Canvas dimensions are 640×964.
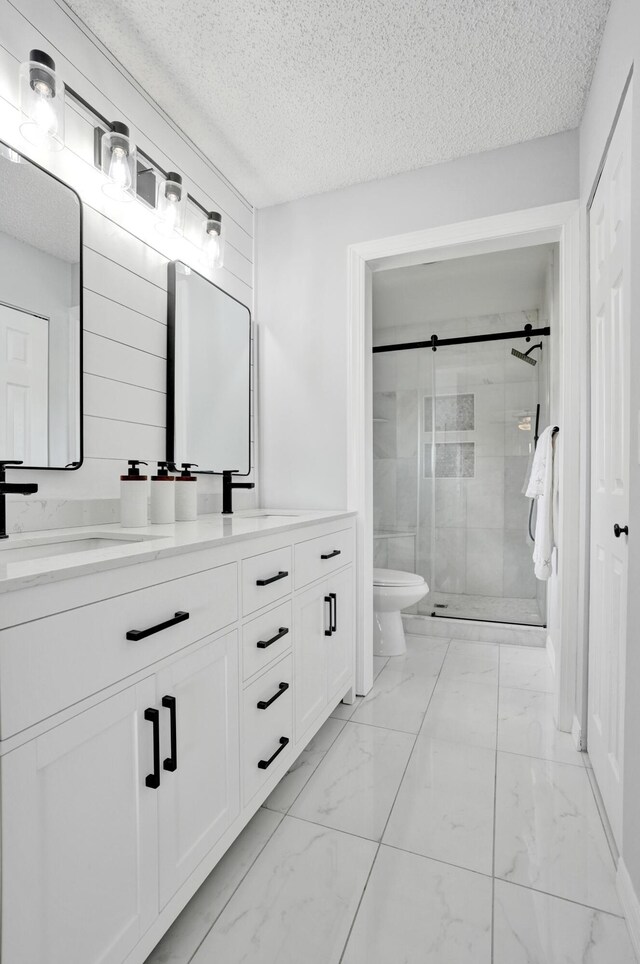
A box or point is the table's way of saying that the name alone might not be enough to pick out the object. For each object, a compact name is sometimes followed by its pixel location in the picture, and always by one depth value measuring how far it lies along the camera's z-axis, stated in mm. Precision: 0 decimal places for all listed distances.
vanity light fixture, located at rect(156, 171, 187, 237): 1832
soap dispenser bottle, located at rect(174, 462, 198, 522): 1729
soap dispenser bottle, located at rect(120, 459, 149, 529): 1492
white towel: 2279
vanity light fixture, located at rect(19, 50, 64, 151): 1276
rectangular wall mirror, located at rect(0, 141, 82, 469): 1285
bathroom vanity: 727
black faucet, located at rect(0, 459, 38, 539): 1094
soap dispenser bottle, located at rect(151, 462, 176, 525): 1604
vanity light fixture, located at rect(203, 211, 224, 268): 2104
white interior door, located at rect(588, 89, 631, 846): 1354
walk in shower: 3711
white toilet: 2854
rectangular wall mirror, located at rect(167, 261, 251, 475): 1938
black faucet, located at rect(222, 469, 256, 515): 2111
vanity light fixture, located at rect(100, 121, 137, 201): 1552
